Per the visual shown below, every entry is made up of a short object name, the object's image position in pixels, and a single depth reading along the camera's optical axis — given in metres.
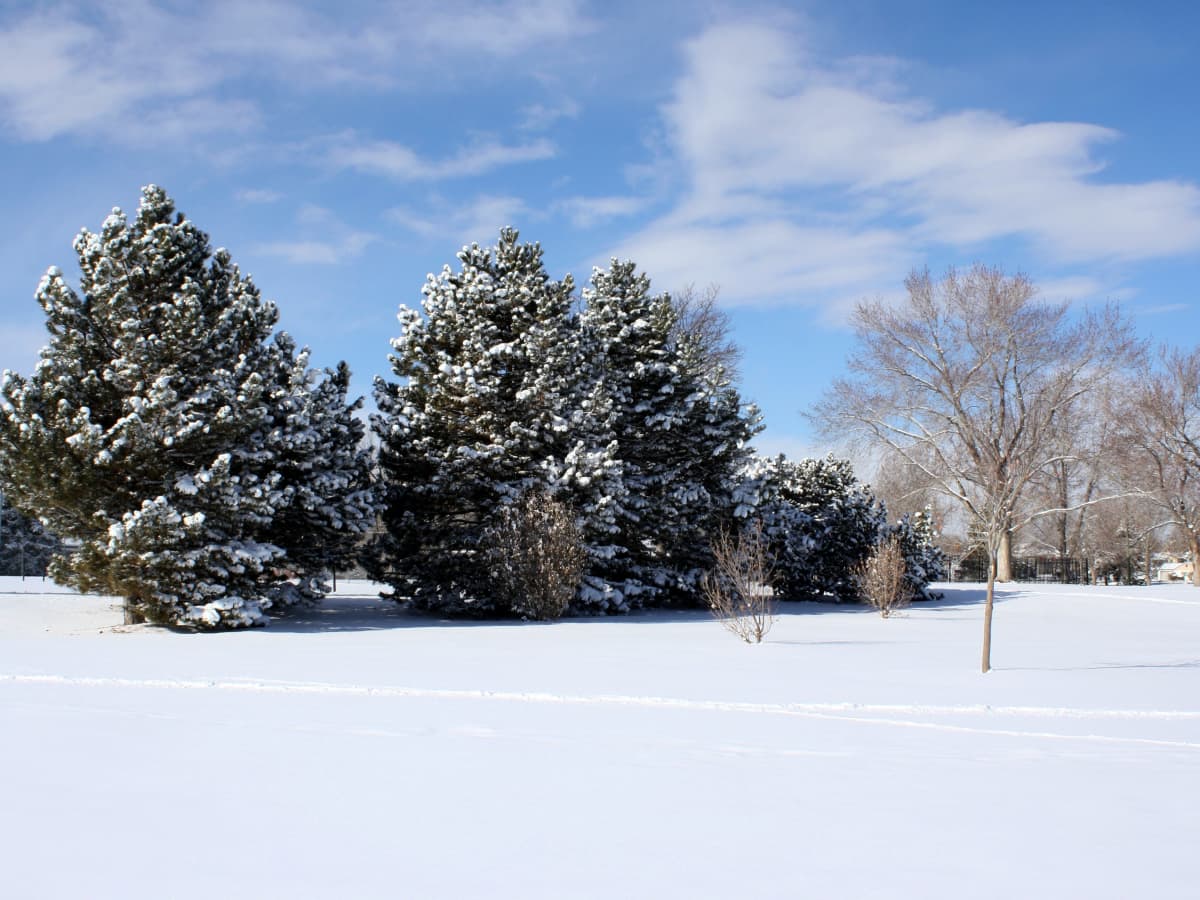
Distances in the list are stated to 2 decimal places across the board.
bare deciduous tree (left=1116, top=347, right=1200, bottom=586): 35.16
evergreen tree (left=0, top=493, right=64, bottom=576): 45.59
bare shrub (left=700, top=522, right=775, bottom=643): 16.11
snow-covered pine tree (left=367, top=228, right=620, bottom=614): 23.11
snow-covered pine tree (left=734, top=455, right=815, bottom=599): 27.08
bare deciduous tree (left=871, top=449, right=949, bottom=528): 34.41
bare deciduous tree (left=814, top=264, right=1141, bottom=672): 33.78
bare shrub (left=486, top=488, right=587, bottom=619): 21.66
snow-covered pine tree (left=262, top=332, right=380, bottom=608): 20.14
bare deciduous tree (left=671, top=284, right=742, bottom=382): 39.62
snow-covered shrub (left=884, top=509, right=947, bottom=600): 29.16
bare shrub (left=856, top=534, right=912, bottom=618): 22.42
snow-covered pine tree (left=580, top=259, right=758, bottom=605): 26.02
